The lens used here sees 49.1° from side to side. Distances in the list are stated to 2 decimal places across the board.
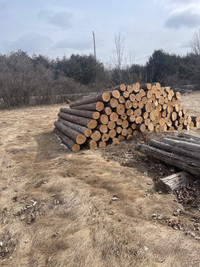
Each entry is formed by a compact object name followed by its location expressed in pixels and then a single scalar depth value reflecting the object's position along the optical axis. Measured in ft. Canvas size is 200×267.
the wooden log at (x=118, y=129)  19.85
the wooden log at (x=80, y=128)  18.71
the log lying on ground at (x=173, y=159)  11.70
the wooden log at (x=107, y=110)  18.86
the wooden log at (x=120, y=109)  19.44
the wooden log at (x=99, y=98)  18.94
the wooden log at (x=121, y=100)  19.54
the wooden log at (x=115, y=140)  19.74
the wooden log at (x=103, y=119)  18.73
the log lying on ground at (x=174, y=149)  12.13
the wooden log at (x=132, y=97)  19.93
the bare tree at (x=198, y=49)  76.99
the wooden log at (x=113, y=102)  19.12
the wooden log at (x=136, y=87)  20.24
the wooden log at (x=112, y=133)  19.47
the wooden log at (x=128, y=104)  19.74
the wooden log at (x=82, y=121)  18.76
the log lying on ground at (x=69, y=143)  18.99
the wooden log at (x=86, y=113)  18.67
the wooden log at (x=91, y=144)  18.81
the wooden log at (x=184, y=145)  12.26
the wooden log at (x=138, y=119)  20.56
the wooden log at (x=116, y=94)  19.08
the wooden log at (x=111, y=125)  19.25
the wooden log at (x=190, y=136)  16.05
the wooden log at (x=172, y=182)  11.06
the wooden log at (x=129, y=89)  19.99
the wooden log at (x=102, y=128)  18.90
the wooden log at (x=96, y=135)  18.75
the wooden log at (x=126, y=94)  19.70
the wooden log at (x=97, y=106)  18.81
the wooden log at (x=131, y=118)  20.14
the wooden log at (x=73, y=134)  18.81
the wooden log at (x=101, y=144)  19.20
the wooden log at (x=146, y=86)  20.71
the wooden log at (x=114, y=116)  19.20
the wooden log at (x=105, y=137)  19.21
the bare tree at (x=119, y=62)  62.97
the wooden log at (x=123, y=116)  19.83
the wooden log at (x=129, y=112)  19.95
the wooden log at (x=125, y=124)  20.09
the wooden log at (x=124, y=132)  20.20
